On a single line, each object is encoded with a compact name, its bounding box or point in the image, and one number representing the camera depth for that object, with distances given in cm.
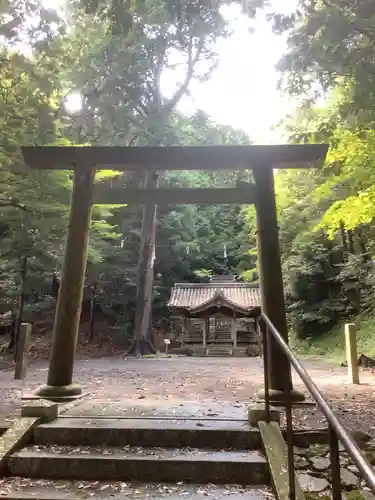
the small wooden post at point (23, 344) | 805
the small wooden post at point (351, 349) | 781
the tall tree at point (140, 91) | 1689
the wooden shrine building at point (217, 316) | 1944
